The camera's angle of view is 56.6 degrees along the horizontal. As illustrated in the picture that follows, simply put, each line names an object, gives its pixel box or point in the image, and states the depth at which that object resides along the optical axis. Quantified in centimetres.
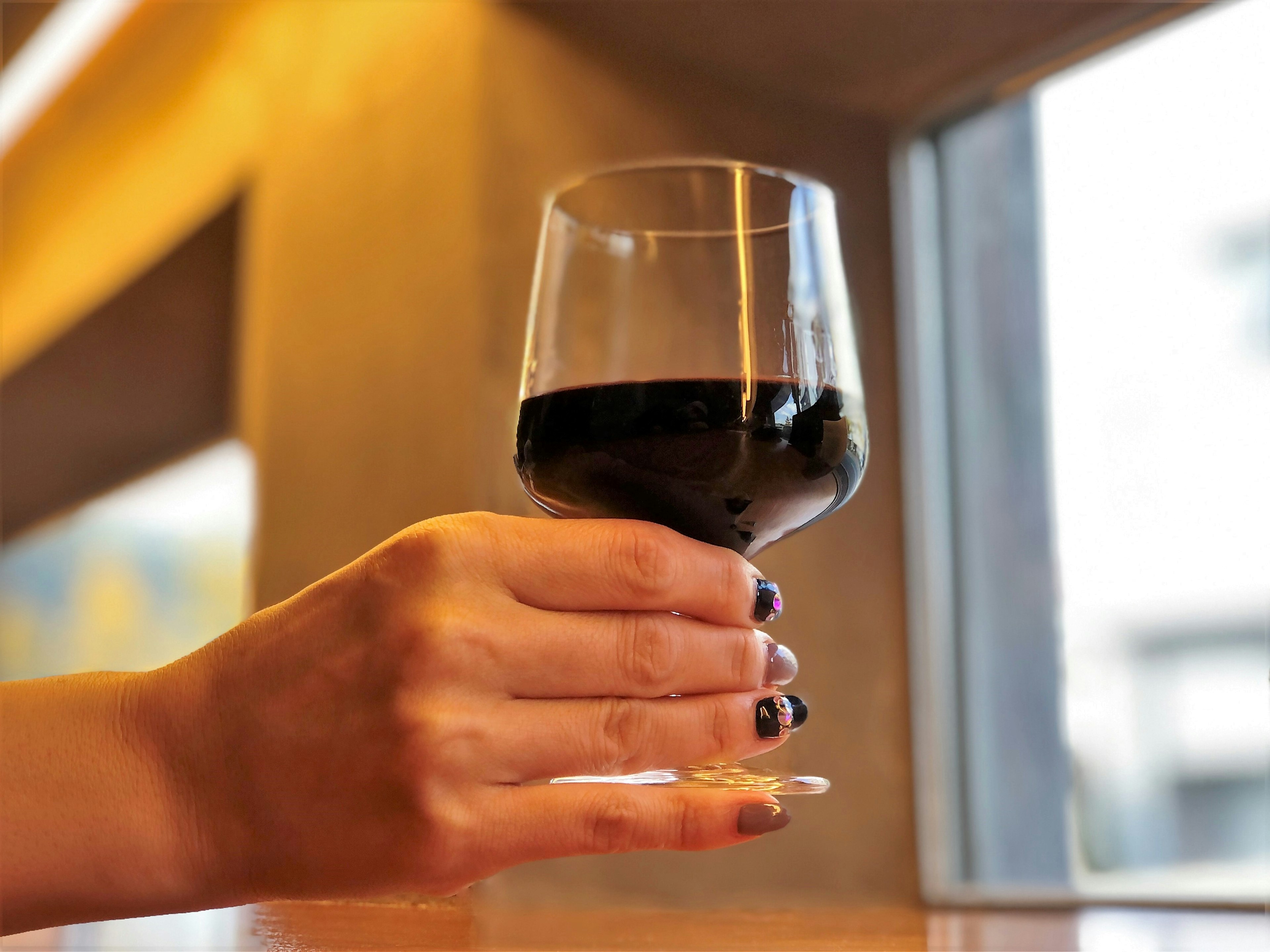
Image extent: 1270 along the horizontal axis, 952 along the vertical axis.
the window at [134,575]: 326
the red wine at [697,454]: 63
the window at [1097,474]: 176
